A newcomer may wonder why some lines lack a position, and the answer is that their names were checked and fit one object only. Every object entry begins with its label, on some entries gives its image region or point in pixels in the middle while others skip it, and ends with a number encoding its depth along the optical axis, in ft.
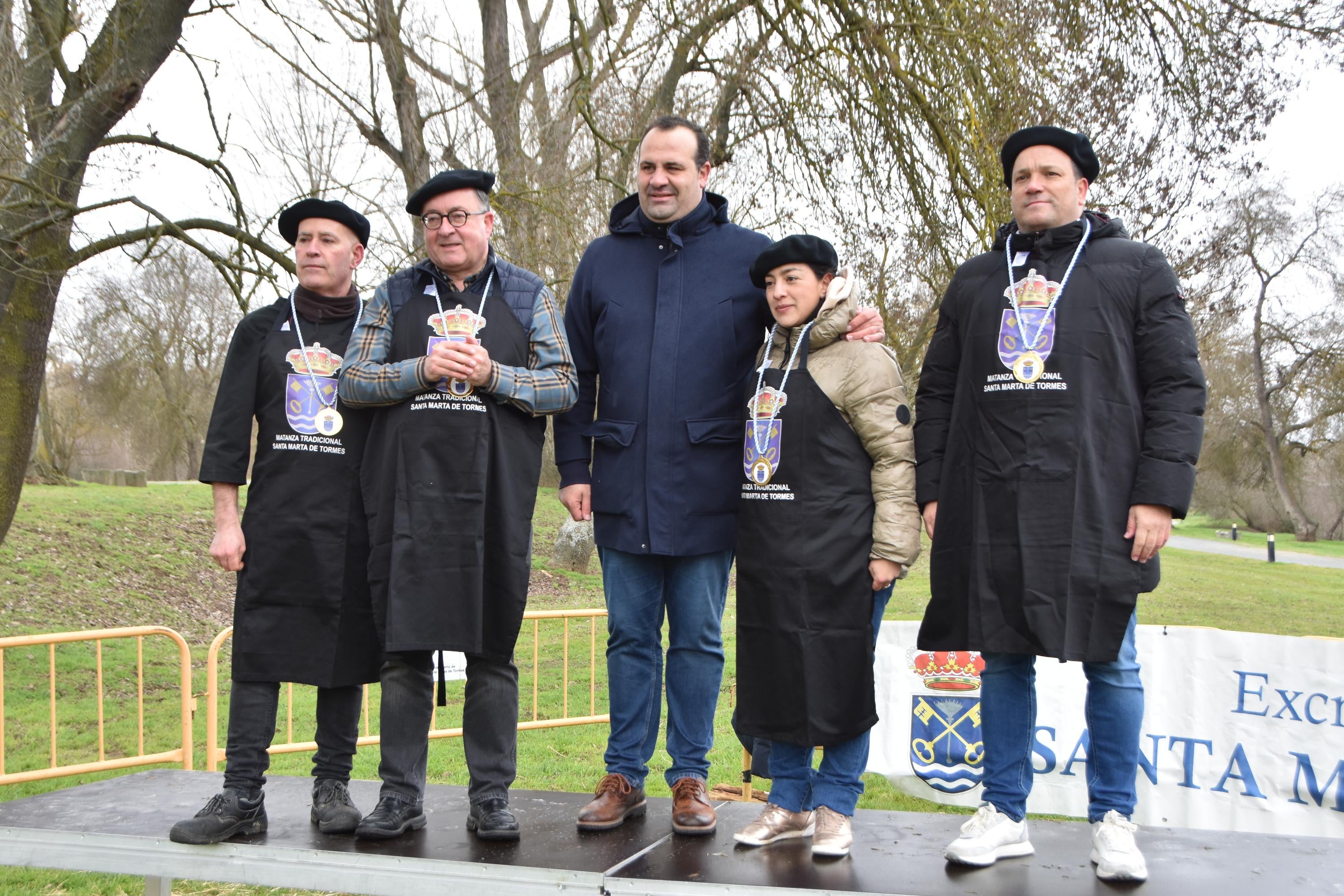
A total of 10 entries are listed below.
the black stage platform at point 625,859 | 9.24
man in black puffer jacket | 9.37
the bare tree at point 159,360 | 73.05
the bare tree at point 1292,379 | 91.50
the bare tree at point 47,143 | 21.17
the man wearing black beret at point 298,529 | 10.86
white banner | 17.24
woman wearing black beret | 10.10
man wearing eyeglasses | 10.23
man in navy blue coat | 10.91
